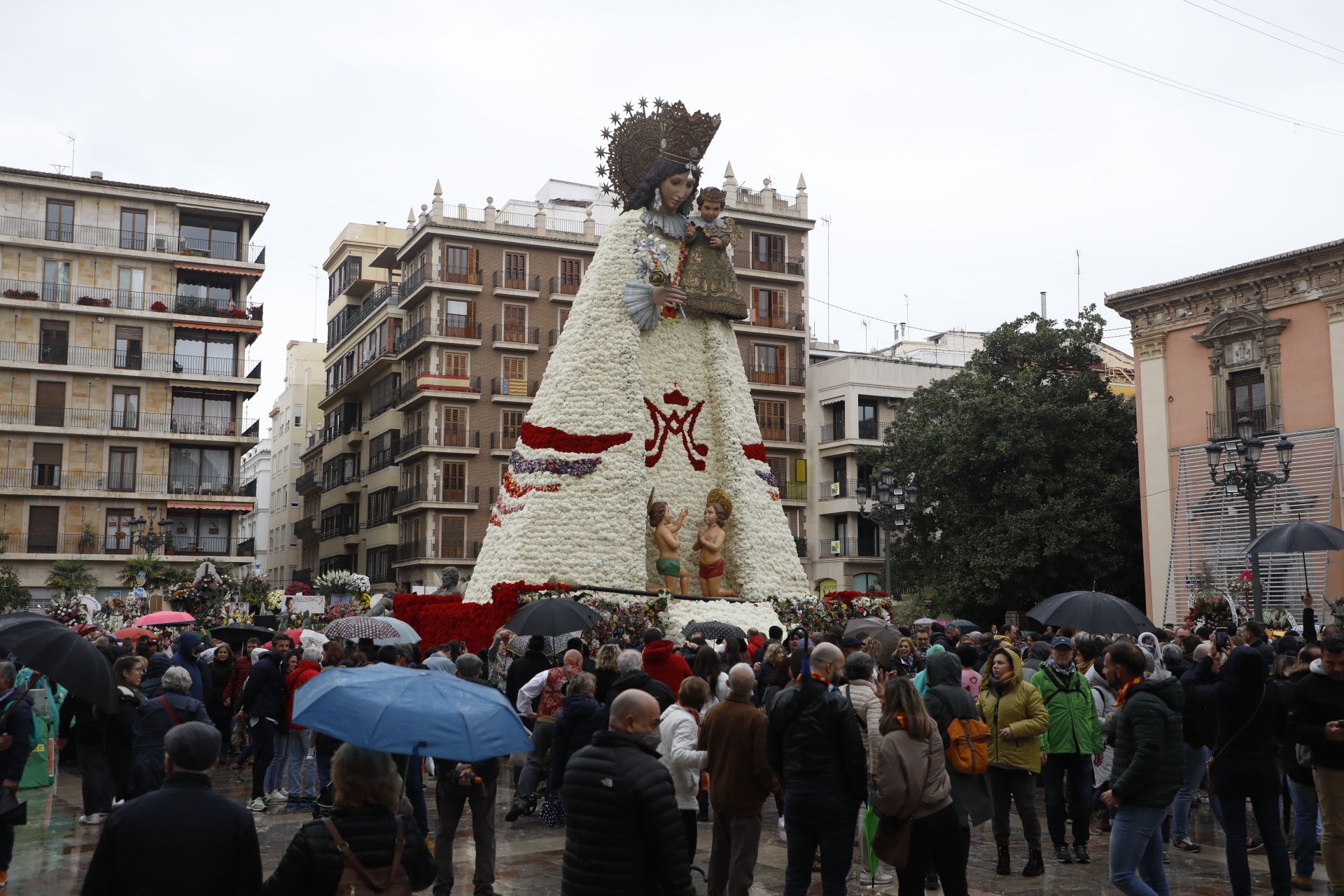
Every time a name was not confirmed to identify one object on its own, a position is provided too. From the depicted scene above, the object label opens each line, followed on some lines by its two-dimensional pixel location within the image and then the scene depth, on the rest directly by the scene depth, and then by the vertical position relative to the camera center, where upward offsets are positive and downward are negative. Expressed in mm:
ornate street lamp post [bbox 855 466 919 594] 24891 +1383
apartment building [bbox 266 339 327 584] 69375 +7220
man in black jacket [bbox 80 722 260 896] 5070 -1000
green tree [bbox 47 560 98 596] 41594 -54
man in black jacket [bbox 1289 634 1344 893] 8617 -996
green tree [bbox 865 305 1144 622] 36469 +2866
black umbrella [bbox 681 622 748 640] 17458 -699
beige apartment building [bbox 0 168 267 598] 46188 +7391
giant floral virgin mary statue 21516 +2610
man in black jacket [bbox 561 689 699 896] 5898 -1119
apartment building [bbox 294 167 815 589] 49812 +8760
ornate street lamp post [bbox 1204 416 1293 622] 20047 +1770
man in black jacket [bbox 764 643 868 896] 7754 -1169
